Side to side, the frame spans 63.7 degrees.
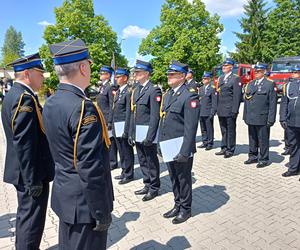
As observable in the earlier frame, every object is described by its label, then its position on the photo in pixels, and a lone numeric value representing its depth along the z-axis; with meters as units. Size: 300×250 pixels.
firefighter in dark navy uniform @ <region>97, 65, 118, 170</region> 4.80
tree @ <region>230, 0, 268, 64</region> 30.12
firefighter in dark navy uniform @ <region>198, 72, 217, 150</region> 6.41
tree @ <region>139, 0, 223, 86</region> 26.78
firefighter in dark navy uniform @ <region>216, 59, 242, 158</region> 5.58
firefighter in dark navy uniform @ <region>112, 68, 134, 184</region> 4.39
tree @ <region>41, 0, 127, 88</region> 24.70
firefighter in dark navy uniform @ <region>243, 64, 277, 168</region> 4.83
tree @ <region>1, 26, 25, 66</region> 74.56
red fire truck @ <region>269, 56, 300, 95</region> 15.32
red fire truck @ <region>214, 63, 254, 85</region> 18.17
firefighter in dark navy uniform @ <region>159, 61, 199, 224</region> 2.95
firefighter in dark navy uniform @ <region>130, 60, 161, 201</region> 3.63
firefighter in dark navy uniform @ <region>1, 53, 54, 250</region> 2.25
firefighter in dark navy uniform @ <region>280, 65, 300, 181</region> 4.34
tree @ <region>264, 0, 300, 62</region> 28.55
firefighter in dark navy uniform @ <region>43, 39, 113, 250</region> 1.59
